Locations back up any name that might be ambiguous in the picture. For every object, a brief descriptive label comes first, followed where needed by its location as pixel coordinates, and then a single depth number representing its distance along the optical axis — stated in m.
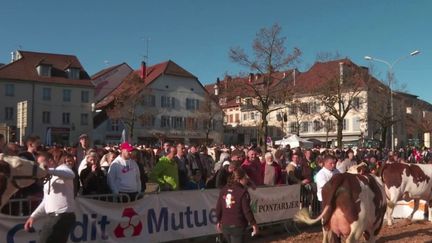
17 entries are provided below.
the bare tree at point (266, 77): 39.16
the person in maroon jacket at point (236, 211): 6.91
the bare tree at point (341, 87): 49.19
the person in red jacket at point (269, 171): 12.47
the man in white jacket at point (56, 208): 6.42
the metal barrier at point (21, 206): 7.68
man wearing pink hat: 9.47
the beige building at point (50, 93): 58.78
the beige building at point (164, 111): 61.81
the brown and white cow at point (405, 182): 13.12
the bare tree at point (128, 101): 57.41
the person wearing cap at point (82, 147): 12.07
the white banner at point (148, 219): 8.23
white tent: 41.32
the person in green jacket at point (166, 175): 11.05
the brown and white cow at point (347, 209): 7.47
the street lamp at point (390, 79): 39.20
